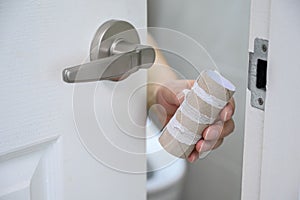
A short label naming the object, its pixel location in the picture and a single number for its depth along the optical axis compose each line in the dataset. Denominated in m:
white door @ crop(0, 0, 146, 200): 0.68
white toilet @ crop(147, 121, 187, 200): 1.06
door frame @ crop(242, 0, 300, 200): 0.58
